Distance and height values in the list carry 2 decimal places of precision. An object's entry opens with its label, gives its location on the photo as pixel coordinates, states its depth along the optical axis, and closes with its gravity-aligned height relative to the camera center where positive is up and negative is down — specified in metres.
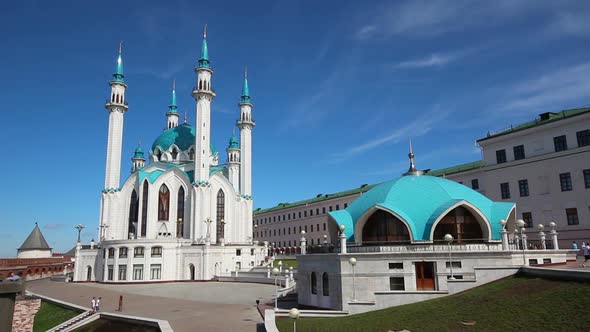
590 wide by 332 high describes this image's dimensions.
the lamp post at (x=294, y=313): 14.51 -2.51
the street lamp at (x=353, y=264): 21.77 -1.28
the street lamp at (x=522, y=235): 21.64 +0.11
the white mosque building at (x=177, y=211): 52.25 +4.85
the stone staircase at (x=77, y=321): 25.56 -4.83
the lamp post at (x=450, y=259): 21.30 -1.14
